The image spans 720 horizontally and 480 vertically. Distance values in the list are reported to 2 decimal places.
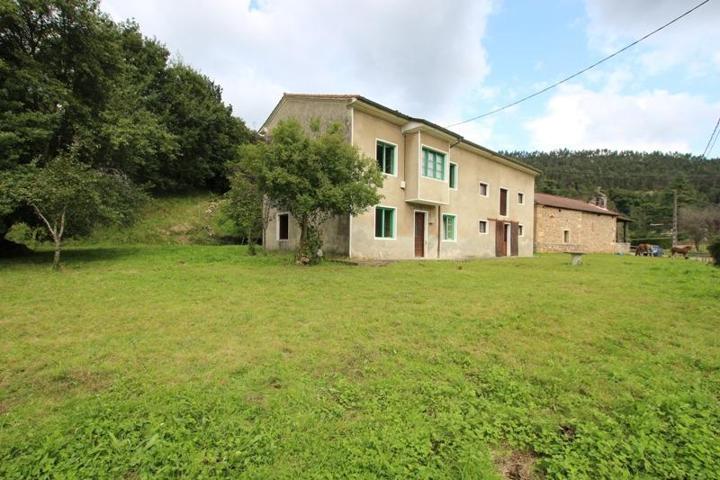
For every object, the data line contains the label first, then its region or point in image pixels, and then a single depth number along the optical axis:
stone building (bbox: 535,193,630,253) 29.28
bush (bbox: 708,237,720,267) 13.86
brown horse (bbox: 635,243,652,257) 27.58
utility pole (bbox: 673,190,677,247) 32.75
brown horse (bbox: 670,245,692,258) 21.98
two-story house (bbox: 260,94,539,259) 14.34
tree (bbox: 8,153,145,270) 9.99
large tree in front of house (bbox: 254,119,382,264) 10.85
